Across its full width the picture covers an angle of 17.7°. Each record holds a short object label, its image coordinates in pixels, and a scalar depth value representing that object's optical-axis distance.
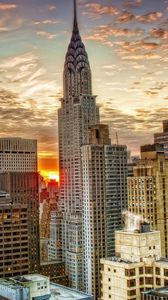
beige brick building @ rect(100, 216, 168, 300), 87.56
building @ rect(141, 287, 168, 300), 77.19
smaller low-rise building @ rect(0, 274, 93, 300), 106.81
